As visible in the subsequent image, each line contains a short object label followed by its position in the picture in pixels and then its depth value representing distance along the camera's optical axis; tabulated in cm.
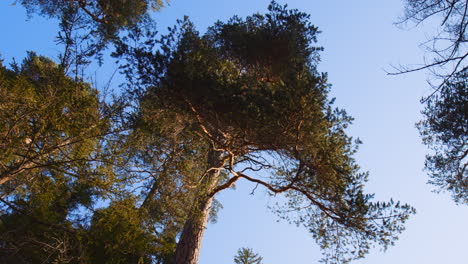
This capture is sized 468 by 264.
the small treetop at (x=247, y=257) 1318
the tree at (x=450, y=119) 603
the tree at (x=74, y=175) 544
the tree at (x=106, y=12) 901
